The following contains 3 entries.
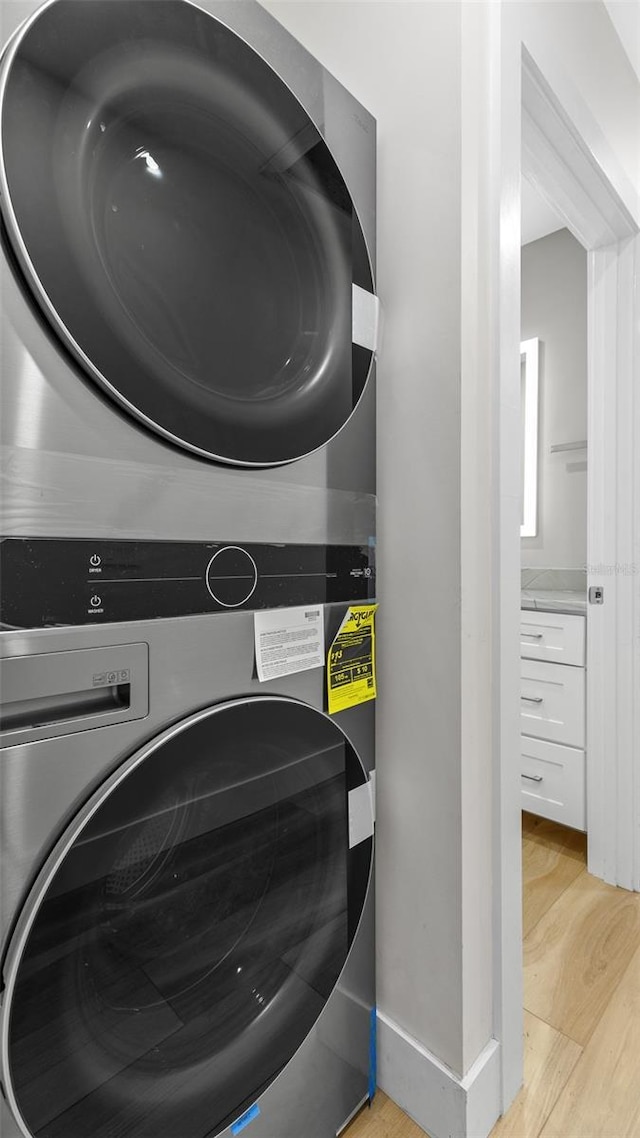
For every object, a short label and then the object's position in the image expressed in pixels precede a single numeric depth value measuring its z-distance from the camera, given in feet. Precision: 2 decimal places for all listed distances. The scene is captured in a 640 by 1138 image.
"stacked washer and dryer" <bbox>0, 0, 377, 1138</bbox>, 1.76
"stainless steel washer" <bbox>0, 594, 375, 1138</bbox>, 1.77
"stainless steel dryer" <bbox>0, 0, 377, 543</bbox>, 1.74
